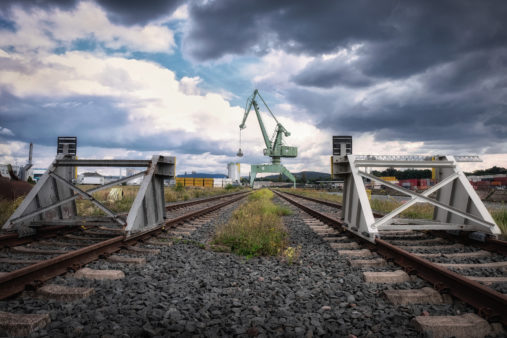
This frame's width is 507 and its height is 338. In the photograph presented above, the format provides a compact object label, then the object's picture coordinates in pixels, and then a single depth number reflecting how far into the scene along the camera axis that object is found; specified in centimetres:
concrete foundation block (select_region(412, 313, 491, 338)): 235
